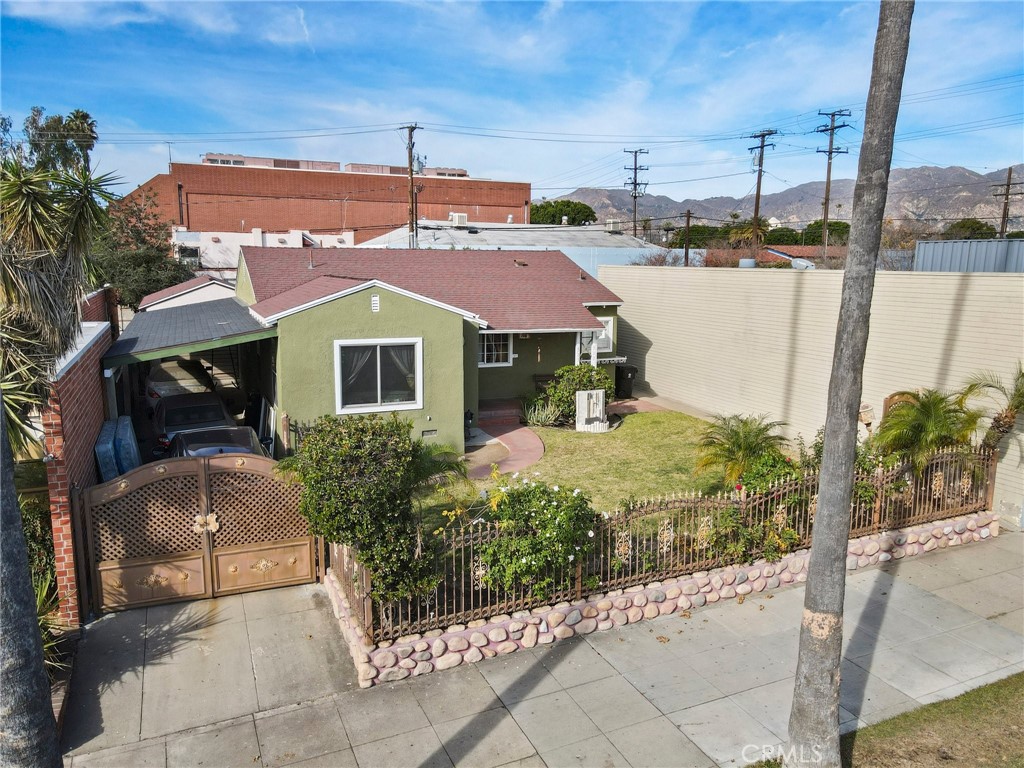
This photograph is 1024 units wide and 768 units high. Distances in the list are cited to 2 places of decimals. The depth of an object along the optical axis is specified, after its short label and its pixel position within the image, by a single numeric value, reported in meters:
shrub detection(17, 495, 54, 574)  8.03
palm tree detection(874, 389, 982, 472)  10.89
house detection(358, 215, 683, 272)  38.16
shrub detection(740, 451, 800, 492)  9.84
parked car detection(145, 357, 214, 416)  22.78
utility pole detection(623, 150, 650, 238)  65.44
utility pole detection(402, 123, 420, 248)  31.81
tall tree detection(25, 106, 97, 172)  40.44
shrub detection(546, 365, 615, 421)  18.22
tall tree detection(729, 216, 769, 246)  49.27
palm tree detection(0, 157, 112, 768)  6.33
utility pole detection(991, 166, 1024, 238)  42.59
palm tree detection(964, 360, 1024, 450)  11.05
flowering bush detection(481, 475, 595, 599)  7.91
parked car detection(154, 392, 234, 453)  13.63
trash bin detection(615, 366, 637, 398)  21.11
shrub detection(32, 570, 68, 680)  7.07
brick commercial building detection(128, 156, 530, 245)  55.12
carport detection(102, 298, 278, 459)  12.61
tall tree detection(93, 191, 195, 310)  31.47
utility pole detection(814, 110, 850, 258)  44.00
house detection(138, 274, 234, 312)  22.33
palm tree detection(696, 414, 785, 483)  10.95
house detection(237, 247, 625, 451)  13.70
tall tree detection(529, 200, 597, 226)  80.23
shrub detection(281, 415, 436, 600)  7.20
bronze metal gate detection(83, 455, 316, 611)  8.35
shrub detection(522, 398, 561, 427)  18.36
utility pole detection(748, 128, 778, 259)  42.34
